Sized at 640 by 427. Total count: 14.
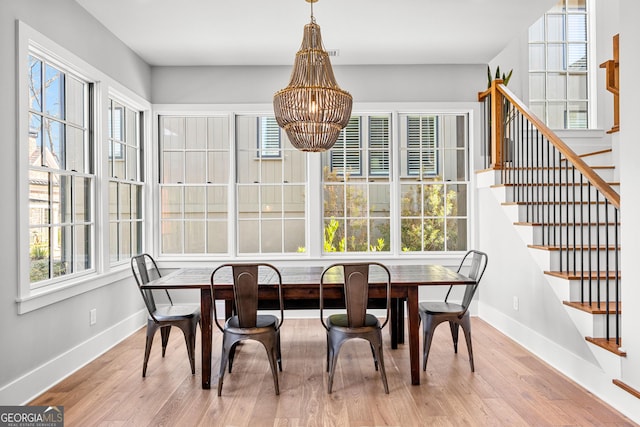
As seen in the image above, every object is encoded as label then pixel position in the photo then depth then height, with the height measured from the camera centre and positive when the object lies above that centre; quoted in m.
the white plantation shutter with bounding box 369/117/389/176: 5.36 +0.80
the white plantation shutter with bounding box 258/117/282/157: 5.33 +0.90
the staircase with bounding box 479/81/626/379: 2.98 -0.13
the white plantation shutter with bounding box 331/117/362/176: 5.36 +0.71
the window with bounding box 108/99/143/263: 4.39 +0.33
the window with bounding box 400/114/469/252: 5.36 +0.25
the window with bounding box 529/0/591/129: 5.78 +1.90
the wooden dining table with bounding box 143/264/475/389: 3.12 -0.57
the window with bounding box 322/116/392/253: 5.35 +0.27
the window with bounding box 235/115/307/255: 5.33 +0.33
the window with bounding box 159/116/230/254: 5.31 +0.40
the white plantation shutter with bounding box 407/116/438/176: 5.37 +0.81
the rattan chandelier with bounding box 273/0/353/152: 3.10 +0.81
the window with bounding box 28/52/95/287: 3.18 +0.31
